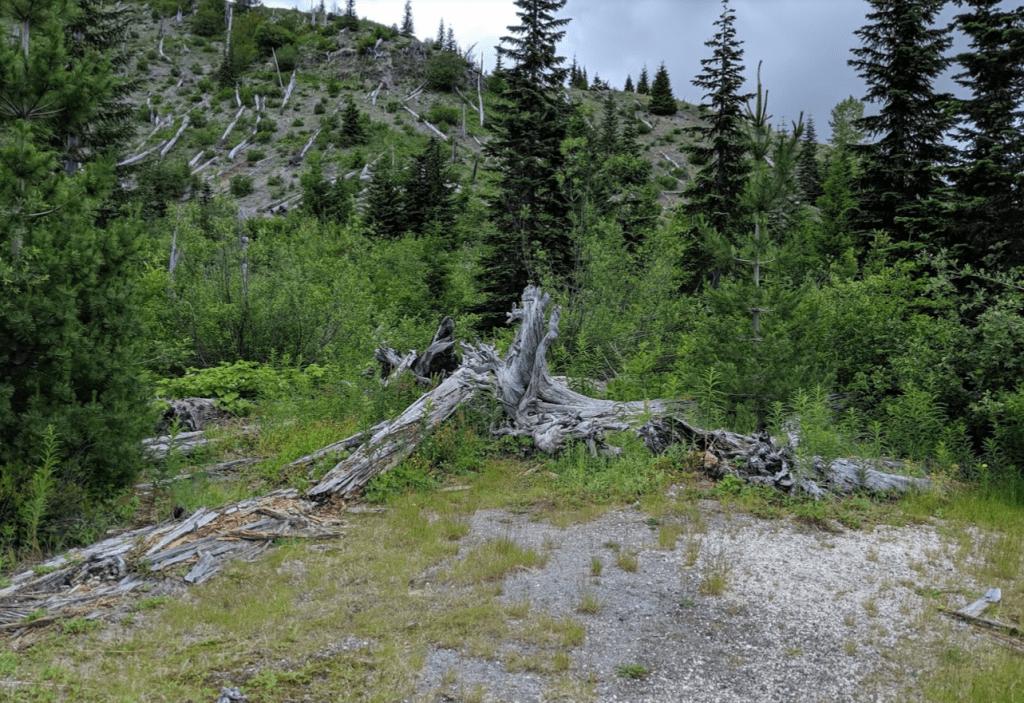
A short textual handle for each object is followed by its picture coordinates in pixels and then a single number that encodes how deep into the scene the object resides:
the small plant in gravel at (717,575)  5.00
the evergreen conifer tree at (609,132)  45.32
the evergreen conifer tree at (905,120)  22.84
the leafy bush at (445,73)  69.12
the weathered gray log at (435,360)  10.82
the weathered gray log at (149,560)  4.67
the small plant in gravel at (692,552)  5.51
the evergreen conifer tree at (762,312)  8.49
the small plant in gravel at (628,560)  5.42
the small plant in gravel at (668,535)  5.87
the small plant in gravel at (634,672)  3.88
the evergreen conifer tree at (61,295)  5.45
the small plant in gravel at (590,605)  4.70
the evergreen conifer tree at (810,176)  47.19
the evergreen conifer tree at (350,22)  85.00
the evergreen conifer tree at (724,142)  24.67
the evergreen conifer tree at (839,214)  24.65
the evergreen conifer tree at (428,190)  28.81
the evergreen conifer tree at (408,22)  96.30
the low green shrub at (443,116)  62.44
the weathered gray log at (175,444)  7.46
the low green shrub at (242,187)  45.53
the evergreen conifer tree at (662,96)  85.62
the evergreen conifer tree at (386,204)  29.50
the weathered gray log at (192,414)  9.50
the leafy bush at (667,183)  61.94
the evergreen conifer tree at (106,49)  15.78
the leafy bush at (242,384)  10.48
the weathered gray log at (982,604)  4.62
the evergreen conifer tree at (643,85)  111.62
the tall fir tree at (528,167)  18.38
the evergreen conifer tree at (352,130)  54.44
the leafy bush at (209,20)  83.00
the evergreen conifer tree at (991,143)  16.81
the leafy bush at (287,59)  72.44
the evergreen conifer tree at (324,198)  33.34
